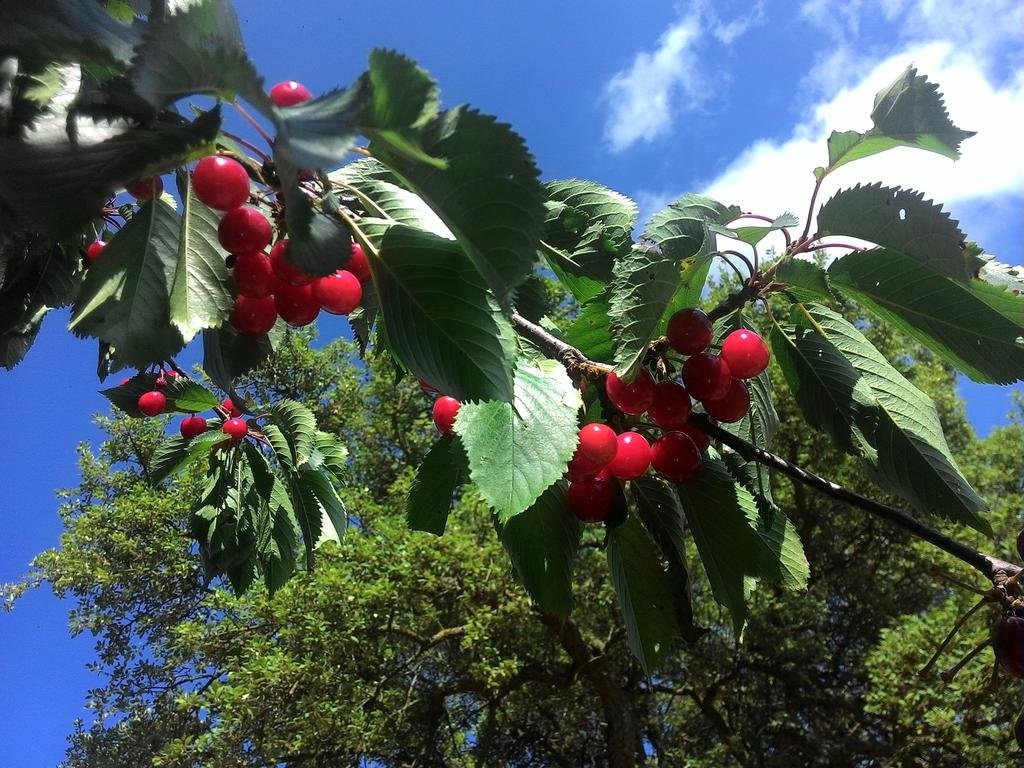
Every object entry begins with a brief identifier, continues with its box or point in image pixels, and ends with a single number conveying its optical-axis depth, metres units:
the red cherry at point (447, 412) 0.41
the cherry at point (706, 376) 0.38
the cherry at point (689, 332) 0.38
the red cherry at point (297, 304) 0.35
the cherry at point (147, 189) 0.34
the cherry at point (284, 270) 0.33
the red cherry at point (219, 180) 0.31
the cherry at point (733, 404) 0.40
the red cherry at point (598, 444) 0.36
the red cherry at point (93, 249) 0.54
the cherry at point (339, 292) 0.34
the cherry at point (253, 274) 0.34
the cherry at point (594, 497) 0.39
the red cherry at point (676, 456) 0.39
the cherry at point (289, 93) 0.32
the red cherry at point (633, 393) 0.37
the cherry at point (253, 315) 0.36
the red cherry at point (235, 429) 0.85
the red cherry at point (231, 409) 0.90
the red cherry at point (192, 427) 0.91
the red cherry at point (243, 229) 0.33
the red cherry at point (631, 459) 0.39
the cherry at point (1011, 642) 0.34
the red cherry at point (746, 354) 0.39
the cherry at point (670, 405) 0.38
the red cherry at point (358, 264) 0.35
